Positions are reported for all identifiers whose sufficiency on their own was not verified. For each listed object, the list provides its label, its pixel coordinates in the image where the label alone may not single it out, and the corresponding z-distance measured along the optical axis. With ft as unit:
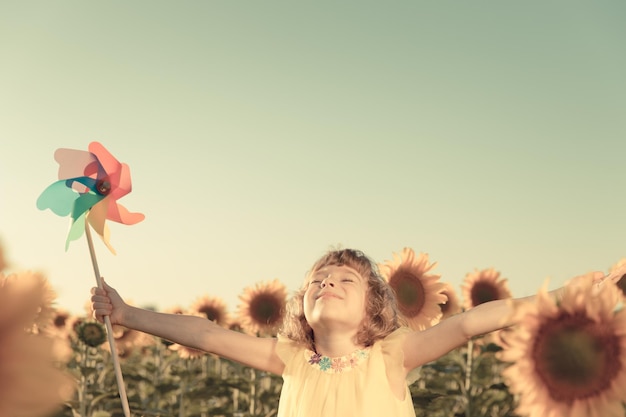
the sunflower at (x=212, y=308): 32.37
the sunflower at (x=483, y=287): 26.40
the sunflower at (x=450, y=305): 24.88
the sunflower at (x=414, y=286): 20.92
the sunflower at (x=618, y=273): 6.86
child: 10.55
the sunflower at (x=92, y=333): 26.66
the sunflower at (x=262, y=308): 28.66
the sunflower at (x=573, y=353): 5.90
